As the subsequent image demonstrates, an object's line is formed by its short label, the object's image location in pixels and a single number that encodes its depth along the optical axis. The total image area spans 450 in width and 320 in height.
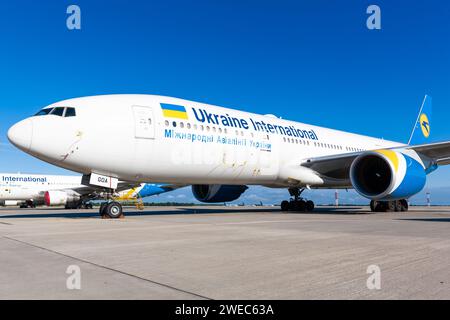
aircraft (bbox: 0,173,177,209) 28.83
